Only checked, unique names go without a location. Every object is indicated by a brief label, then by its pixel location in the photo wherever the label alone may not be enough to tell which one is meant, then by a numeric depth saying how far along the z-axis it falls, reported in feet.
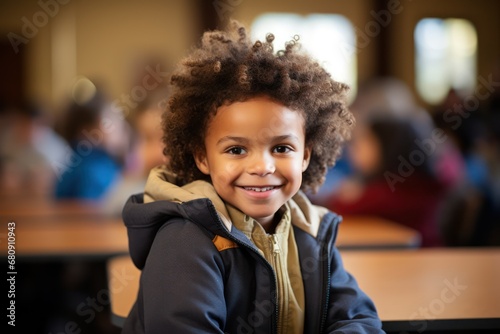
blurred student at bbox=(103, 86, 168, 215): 9.78
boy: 4.00
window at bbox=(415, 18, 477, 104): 30.73
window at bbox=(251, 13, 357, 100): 29.96
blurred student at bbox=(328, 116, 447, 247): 10.27
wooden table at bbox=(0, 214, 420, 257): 8.07
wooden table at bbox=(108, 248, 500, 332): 4.86
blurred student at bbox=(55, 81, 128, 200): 13.03
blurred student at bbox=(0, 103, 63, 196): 16.67
